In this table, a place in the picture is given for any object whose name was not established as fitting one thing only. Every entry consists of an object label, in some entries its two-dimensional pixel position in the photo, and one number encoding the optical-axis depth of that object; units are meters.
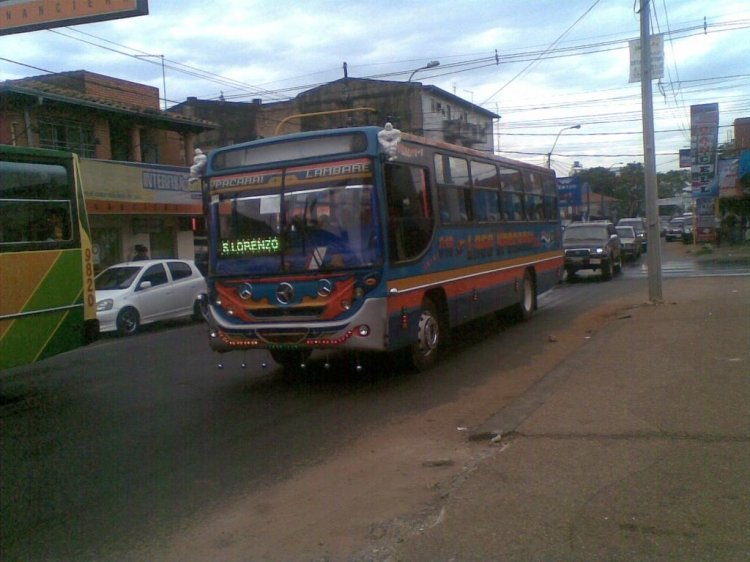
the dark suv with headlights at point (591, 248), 25.81
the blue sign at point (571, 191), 54.00
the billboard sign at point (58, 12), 12.18
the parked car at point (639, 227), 41.98
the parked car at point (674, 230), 60.44
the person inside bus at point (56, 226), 10.38
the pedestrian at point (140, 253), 23.42
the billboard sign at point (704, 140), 37.44
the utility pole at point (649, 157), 16.11
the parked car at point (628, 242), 36.41
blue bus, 9.25
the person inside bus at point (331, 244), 9.27
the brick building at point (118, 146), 23.94
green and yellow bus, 9.66
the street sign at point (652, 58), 16.25
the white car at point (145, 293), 16.55
